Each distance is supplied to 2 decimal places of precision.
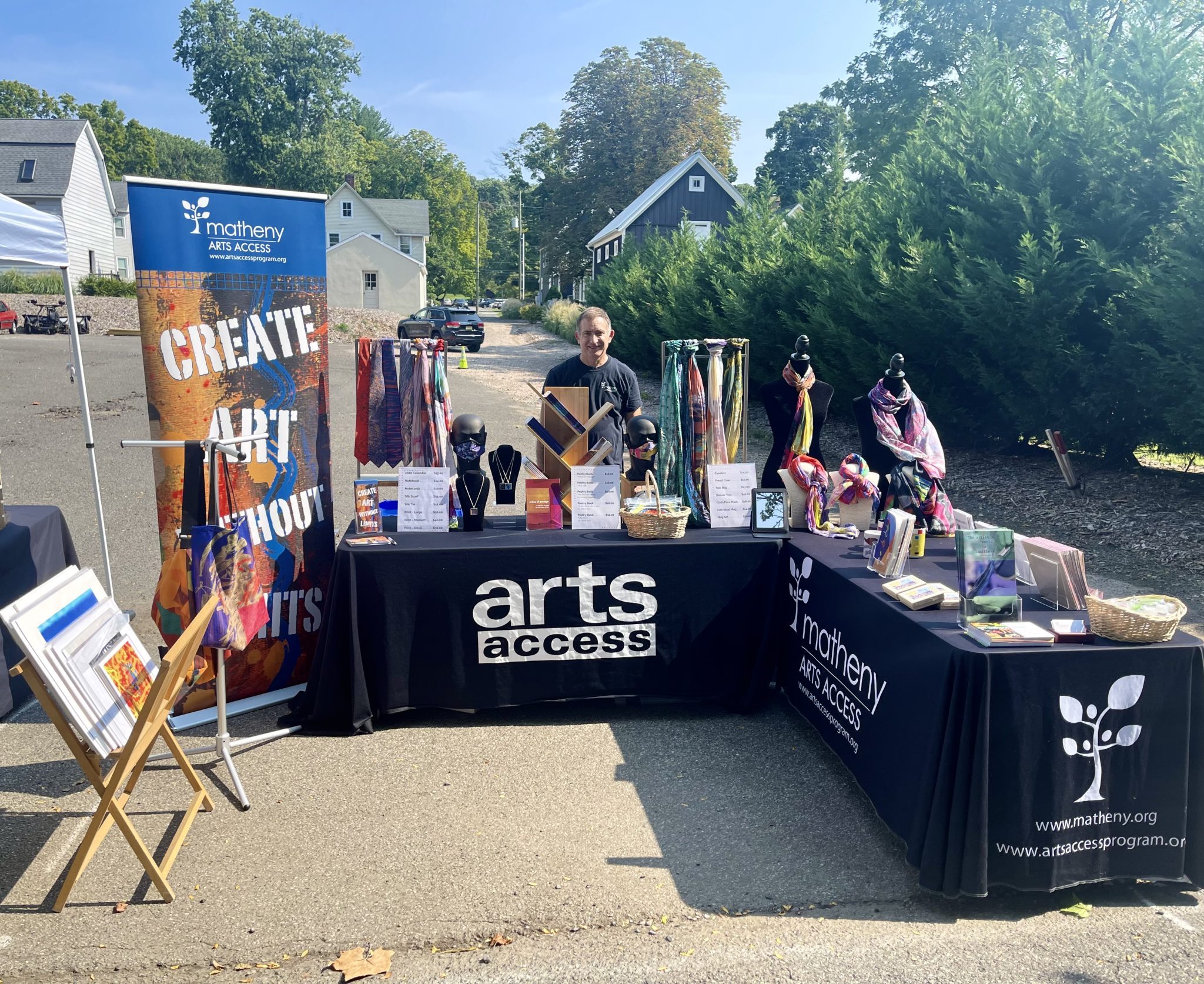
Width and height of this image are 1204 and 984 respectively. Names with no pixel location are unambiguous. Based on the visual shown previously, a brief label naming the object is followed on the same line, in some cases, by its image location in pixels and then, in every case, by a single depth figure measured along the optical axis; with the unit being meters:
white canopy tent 4.74
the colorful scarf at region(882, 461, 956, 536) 4.41
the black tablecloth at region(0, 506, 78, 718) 4.46
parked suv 28.77
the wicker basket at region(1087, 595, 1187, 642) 3.00
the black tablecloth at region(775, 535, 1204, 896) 2.98
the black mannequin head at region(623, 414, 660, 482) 4.73
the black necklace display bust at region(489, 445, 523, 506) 4.84
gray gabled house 37.31
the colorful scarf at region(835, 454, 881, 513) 4.64
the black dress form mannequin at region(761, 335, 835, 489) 4.89
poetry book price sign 4.67
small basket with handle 4.41
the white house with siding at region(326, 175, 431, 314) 49.03
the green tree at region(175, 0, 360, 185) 57.62
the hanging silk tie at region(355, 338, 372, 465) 4.73
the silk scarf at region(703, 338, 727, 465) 4.82
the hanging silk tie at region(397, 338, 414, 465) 4.73
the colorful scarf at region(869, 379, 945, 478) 4.40
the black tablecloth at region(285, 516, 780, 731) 4.27
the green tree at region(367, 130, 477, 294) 73.50
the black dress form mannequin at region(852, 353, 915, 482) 4.65
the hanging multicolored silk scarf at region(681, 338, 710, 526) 4.83
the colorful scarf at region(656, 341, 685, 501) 4.87
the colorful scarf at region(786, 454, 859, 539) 4.70
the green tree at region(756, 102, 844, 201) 60.16
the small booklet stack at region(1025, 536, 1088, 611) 3.47
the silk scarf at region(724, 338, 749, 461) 4.94
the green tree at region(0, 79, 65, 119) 60.25
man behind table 5.37
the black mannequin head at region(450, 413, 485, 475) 4.50
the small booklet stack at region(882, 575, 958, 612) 3.41
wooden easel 2.96
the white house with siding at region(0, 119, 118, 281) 38.34
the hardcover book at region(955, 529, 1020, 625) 3.23
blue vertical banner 4.09
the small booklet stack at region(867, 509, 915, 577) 3.73
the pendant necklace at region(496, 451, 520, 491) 4.87
